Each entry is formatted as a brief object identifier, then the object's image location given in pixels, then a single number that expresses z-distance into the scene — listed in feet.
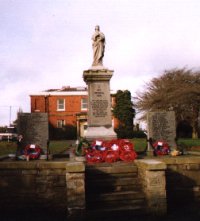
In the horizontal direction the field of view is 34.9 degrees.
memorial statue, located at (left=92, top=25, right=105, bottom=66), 49.19
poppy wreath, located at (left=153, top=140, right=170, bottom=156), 40.50
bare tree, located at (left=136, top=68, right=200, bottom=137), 129.70
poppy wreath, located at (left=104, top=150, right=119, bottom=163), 32.65
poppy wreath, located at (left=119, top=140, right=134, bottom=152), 34.17
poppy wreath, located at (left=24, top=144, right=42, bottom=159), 37.39
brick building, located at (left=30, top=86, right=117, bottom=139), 151.53
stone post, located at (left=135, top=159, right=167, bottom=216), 25.26
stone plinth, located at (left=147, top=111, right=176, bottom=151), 45.38
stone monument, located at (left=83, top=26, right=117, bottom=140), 46.80
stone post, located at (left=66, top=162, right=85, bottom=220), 24.13
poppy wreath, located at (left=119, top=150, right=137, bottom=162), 33.01
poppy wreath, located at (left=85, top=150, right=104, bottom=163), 32.42
